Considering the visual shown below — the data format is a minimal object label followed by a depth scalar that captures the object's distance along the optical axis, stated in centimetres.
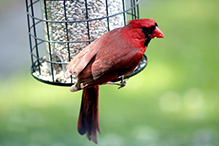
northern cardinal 605
